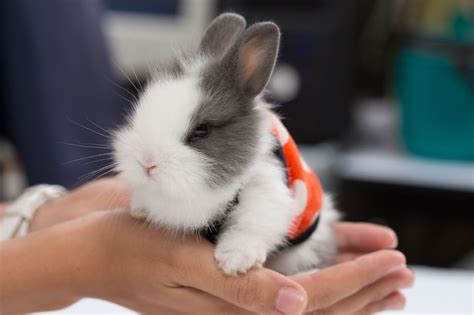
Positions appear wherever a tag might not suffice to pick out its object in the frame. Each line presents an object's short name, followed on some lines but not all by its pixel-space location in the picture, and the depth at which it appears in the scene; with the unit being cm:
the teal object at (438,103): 135
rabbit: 72
